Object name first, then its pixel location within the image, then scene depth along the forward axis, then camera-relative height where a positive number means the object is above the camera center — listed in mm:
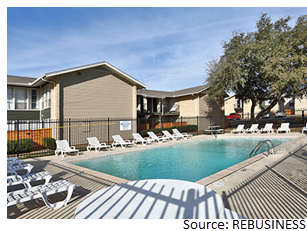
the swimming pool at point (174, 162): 7297 -2149
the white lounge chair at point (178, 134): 16330 -1470
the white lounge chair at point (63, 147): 9894 -1613
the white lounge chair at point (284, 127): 17500 -958
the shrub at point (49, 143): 11570 -1572
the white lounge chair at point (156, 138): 14654 -1597
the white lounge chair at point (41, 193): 3466 -1486
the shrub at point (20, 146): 10383 -1550
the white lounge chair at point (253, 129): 18922 -1161
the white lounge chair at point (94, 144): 11414 -1609
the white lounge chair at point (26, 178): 4478 -1516
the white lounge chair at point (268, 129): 18272 -1129
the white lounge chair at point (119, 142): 12473 -1612
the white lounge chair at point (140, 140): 13750 -1626
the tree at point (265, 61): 16219 +5527
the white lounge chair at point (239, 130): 19581 -1300
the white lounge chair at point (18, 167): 5627 -1515
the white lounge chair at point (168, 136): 15703 -1548
